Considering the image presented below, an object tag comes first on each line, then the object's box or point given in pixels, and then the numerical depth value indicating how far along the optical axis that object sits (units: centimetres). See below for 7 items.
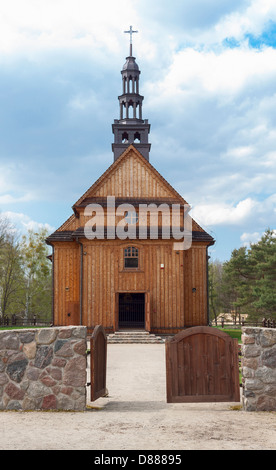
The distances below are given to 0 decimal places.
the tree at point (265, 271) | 3925
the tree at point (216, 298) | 5660
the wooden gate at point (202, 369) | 841
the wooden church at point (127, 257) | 2495
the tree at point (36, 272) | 5241
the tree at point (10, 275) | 4909
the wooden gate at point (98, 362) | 855
